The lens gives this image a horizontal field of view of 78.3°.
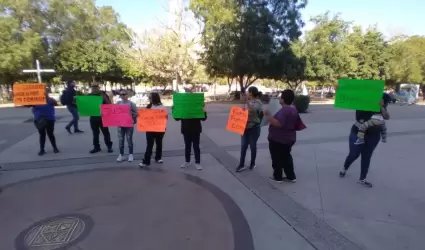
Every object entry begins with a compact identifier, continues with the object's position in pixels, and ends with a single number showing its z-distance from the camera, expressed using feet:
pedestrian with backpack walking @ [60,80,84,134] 27.20
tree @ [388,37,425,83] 107.24
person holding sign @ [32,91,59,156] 19.86
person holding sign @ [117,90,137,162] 18.34
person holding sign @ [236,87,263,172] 15.98
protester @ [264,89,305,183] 13.87
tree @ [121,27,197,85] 80.48
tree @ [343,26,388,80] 102.12
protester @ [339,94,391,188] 13.70
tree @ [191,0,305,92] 61.93
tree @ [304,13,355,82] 85.10
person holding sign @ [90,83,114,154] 20.40
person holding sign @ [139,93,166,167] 17.46
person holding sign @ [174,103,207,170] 16.53
